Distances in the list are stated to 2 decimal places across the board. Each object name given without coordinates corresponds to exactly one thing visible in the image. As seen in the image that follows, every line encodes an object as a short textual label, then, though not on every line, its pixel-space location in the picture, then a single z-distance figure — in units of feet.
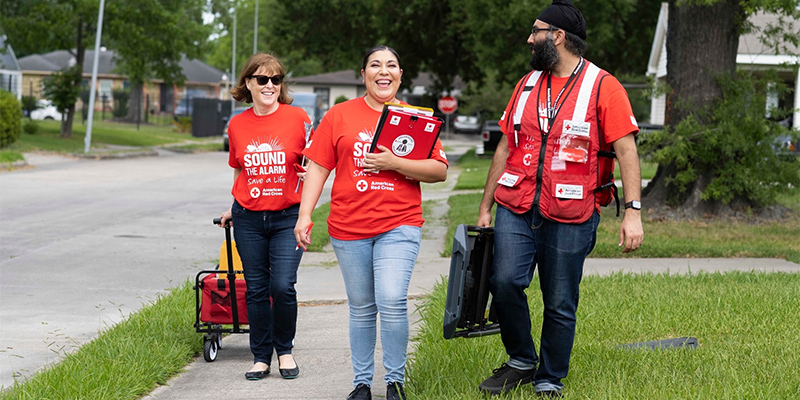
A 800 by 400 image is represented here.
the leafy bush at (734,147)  40.22
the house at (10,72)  168.45
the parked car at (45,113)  180.04
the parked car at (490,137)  103.76
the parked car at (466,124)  211.41
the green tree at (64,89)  108.37
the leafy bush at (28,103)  161.09
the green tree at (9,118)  82.84
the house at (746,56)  81.97
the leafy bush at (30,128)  106.84
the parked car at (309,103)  110.60
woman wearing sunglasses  17.43
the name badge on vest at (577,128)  14.38
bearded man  14.46
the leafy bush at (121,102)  194.39
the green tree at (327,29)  103.45
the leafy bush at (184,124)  162.91
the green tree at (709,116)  40.55
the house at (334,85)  256.32
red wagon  19.29
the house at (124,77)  233.55
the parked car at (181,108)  210.18
